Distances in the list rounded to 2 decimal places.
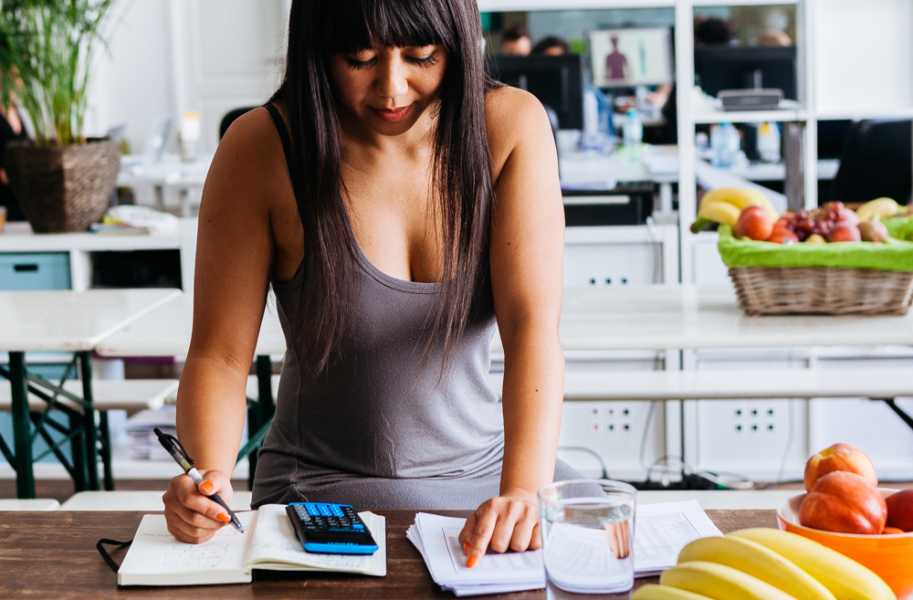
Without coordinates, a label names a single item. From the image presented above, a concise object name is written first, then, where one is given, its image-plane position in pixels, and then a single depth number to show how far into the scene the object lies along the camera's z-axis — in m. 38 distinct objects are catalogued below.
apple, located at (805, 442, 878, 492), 1.07
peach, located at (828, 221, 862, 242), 2.38
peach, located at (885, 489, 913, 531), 1.04
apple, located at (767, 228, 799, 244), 2.40
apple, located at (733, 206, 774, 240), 2.42
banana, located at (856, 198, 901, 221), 2.60
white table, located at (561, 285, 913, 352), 2.27
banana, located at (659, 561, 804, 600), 0.86
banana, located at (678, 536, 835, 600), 0.89
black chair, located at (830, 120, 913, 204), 3.88
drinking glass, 1.00
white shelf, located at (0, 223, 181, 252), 3.55
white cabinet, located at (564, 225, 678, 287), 3.60
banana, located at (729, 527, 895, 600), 0.91
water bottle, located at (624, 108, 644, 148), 4.57
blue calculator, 1.18
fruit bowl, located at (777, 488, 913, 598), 1.01
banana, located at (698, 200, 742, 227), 2.56
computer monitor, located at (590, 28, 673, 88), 4.93
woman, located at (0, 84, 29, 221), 4.73
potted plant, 3.53
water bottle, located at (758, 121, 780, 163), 4.45
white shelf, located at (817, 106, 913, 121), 3.58
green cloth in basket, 2.32
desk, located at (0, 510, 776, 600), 1.12
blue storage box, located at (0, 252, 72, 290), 3.59
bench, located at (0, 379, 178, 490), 3.08
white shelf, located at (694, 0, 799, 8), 3.85
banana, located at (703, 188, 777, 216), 2.59
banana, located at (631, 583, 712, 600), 0.86
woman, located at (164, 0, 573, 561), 1.48
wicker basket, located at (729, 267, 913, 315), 2.37
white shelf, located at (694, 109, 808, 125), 3.56
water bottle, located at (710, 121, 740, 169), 4.33
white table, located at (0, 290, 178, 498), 2.38
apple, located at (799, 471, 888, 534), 1.03
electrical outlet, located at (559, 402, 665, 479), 3.70
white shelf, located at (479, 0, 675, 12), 3.74
